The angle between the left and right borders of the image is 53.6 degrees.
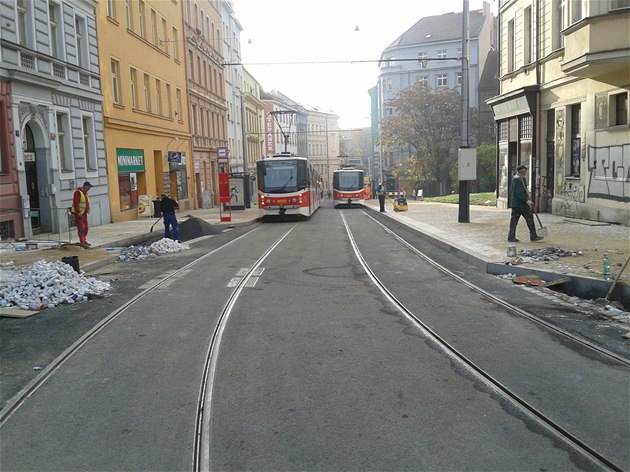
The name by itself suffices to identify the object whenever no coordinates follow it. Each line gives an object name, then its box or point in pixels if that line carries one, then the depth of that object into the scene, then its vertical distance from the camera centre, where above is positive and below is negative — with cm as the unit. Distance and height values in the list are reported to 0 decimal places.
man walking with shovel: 1427 -82
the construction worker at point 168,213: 1869 -104
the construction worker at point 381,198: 3603 -159
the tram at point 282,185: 2923 -50
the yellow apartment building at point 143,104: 2725 +386
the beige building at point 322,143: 12030 +586
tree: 5866 +407
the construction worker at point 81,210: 1652 -76
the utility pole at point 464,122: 2071 +155
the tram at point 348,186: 4525 -106
